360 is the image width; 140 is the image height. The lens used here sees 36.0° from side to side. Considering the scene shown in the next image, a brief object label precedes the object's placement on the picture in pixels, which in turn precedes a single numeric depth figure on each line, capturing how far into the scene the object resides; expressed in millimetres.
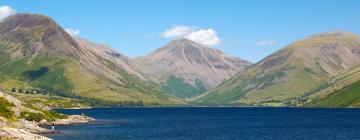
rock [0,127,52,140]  121812
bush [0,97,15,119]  194425
